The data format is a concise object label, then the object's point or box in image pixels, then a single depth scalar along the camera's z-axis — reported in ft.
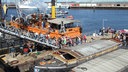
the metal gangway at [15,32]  64.05
